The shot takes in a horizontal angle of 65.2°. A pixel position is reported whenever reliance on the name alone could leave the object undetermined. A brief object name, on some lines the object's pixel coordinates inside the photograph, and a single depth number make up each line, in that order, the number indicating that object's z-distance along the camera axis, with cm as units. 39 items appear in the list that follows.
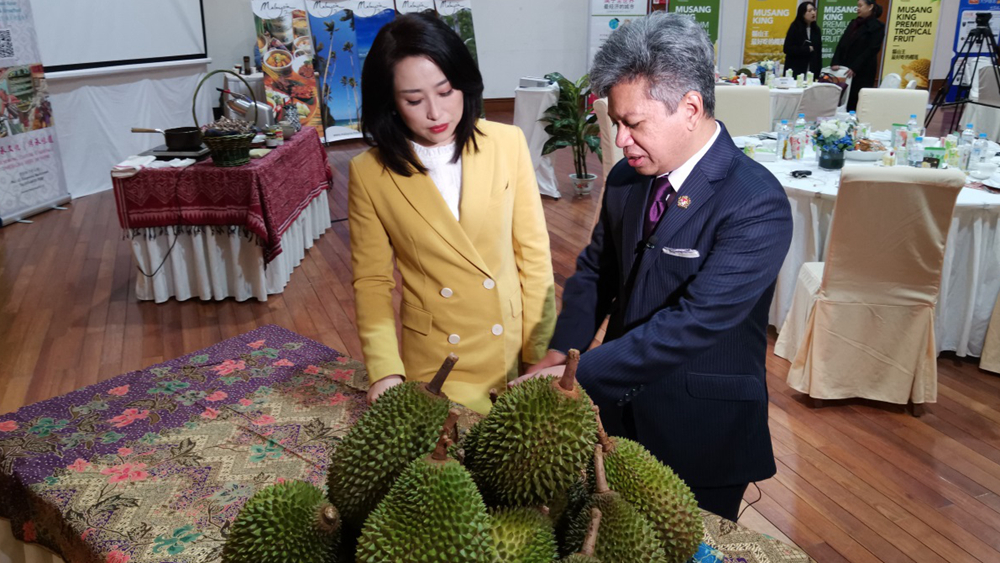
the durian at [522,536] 68
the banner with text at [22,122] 621
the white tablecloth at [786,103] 737
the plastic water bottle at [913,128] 454
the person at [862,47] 853
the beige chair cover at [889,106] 561
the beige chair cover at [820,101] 730
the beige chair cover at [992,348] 382
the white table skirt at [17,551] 134
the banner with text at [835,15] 1109
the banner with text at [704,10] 1089
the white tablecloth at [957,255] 374
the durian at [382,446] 75
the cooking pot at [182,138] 466
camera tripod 835
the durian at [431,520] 63
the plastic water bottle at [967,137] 427
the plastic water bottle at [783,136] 470
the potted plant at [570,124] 704
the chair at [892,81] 679
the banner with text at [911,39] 1099
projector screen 689
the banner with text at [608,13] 1043
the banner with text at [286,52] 873
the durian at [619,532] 72
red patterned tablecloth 441
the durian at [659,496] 77
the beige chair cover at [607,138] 525
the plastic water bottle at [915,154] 432
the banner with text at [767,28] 1111
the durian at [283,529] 72
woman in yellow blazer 157
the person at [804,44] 890
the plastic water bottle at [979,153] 422
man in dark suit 125
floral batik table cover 116
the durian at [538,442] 72
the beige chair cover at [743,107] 580
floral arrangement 431
